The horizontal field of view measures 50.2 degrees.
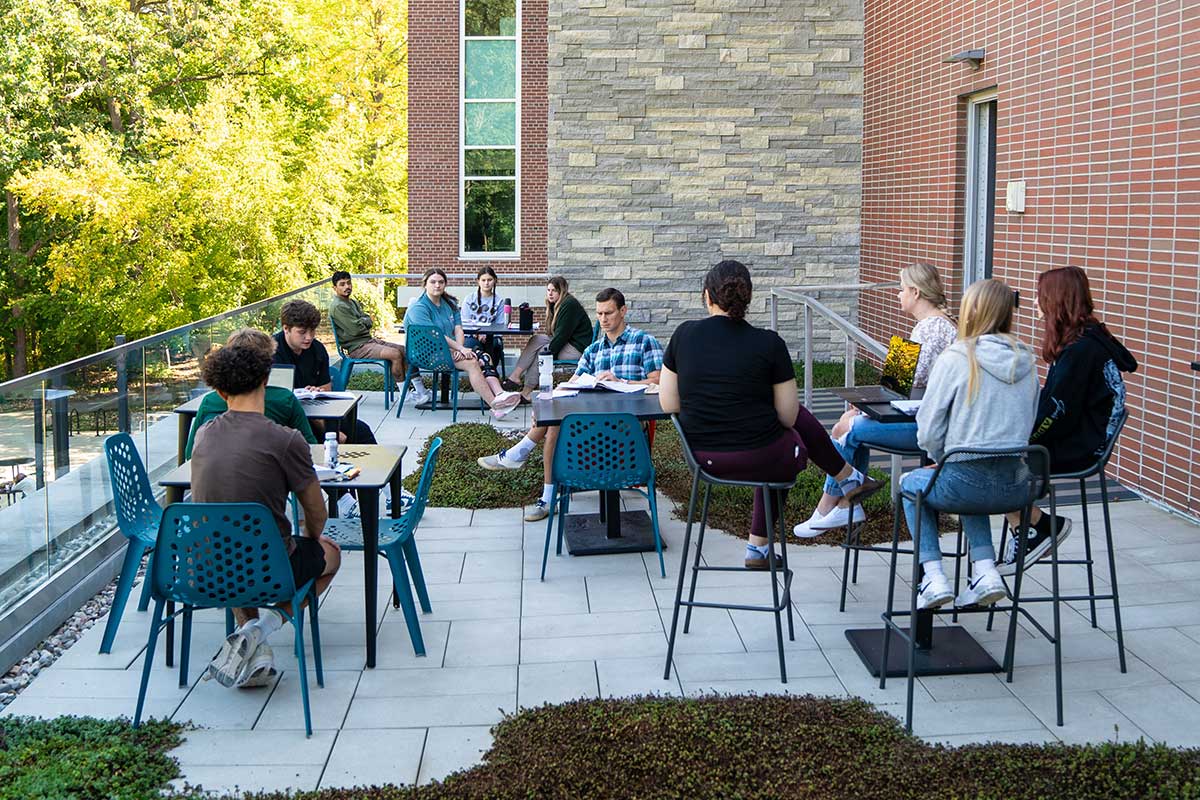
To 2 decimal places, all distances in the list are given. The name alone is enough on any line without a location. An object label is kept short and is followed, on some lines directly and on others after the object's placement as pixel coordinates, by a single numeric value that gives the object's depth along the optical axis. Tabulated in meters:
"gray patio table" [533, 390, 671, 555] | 6.98
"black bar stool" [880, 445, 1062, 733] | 4.55
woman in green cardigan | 11.05
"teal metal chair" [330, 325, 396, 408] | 12.20
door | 11.15
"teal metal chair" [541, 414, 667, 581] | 6.51
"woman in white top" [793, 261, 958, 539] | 5.68
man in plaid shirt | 8.13
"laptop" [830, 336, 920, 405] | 5.88
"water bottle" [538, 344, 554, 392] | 8.16
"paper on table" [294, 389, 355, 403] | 7.54
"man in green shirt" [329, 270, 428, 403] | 12.29
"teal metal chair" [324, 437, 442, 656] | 5.43
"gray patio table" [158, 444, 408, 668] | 5.29
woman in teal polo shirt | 11.45
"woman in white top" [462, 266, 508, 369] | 12.84
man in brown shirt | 4.78
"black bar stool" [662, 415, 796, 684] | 5.04
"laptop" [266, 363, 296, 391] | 6.49
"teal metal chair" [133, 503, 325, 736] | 4.59
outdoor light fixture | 10.59
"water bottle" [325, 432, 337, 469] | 5.63
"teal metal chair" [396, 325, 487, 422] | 11.56
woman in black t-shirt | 5.42
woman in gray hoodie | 4.68
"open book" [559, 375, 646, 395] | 7.76
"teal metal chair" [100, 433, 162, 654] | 5.49
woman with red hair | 4.87
